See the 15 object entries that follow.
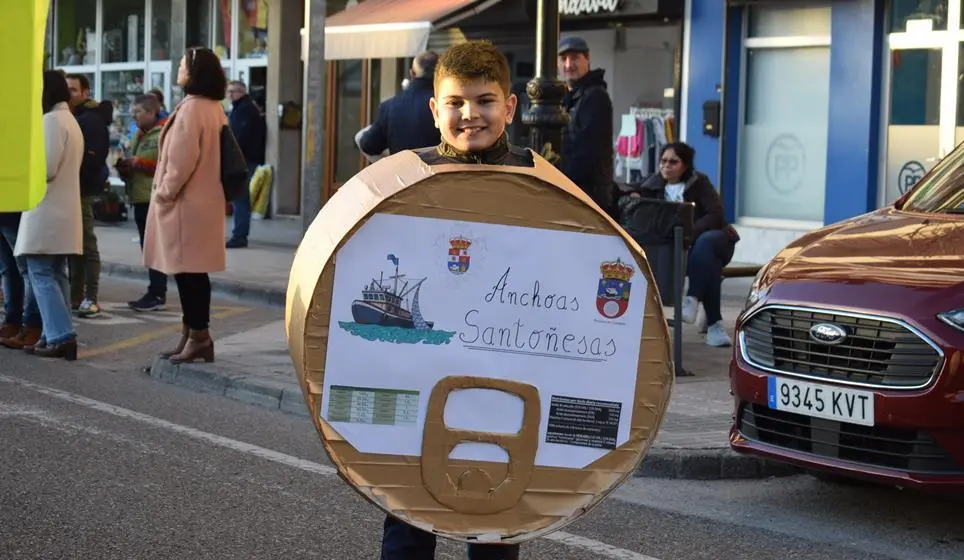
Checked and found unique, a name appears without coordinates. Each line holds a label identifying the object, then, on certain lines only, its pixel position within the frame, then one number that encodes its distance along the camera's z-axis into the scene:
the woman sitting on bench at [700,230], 10.98
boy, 3.73
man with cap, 9.77
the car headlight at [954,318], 5.79
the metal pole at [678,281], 9.47
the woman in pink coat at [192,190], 9.45
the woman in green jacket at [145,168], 13.15
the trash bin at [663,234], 9.59
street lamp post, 9.62
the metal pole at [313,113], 15.53
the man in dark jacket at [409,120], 10.92
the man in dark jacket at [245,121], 19.86
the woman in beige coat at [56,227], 9.98
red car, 5.83
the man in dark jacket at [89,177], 12.17
